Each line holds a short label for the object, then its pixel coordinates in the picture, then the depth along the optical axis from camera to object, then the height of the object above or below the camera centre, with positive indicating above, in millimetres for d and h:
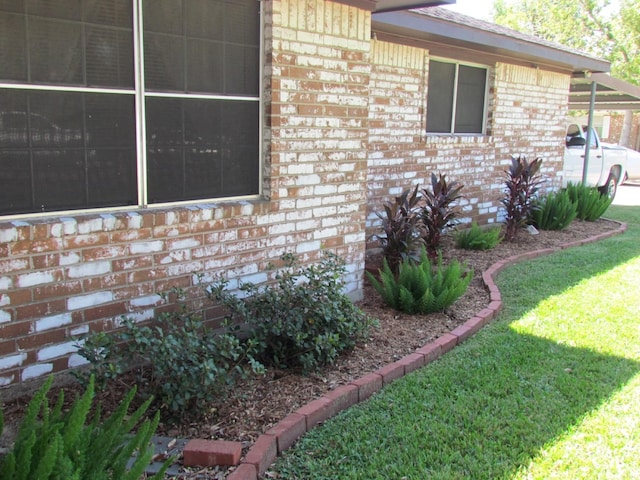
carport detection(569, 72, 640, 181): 12523 +1079
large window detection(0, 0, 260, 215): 3527 +135
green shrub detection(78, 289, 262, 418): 3408 -1390
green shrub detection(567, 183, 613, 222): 11242 -1225
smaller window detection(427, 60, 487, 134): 8789 +524
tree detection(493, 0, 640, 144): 23828 +4864
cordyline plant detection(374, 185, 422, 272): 6484 -1115
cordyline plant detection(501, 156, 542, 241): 8992 -912
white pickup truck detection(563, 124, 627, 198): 13828 -583
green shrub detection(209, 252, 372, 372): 4230 -1386
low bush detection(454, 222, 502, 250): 8328 -1486
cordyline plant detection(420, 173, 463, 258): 7352 -984
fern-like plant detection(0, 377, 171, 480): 2131 -1266
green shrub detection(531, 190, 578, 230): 10016 -1310
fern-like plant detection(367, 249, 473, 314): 5609 -1486
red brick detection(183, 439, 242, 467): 3113 -1717
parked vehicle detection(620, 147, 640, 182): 21047 -966
